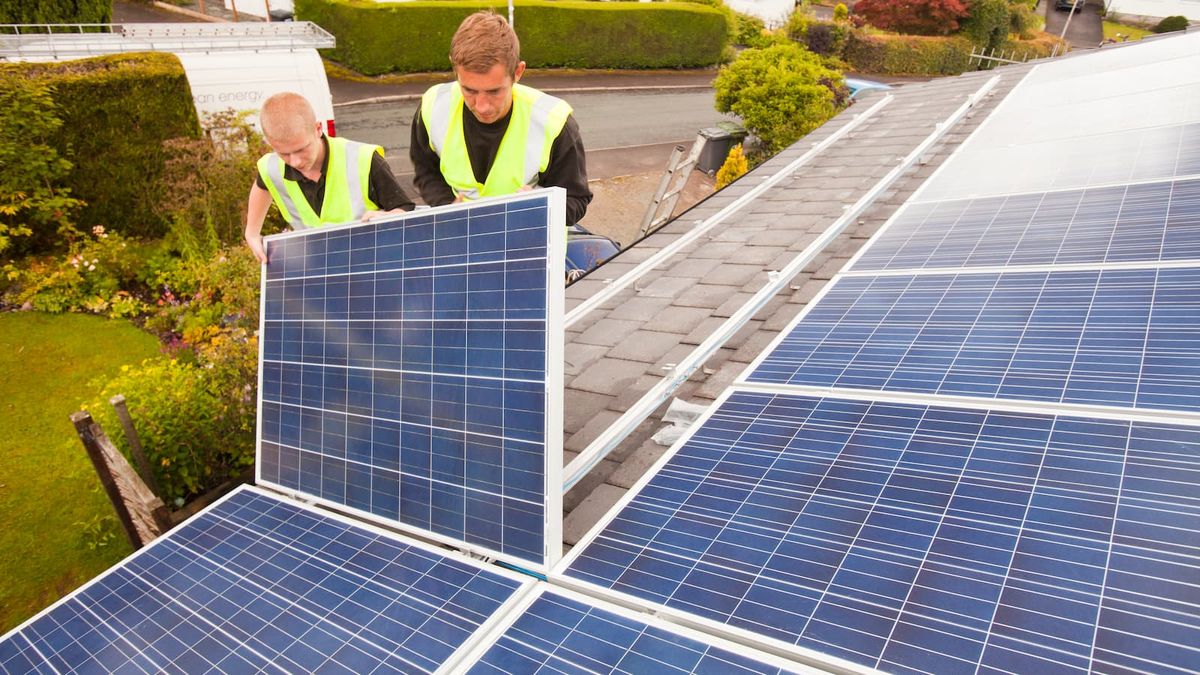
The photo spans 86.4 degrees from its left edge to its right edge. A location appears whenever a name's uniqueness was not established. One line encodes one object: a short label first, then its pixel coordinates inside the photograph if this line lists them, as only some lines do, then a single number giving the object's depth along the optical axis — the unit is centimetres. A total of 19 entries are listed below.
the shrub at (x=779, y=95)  1995
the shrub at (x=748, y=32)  4341
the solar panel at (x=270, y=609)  239
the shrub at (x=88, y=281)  1052
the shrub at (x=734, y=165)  1708
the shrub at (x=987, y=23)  4356
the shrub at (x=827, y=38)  4144
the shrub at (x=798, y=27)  4088
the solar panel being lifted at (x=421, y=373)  278
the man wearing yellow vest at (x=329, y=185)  450
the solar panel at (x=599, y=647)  196
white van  1220
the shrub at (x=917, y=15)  4381
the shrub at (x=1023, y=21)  4556
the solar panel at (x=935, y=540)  183
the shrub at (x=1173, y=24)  4612
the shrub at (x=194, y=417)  649
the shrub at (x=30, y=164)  1021
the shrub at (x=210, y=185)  1116
